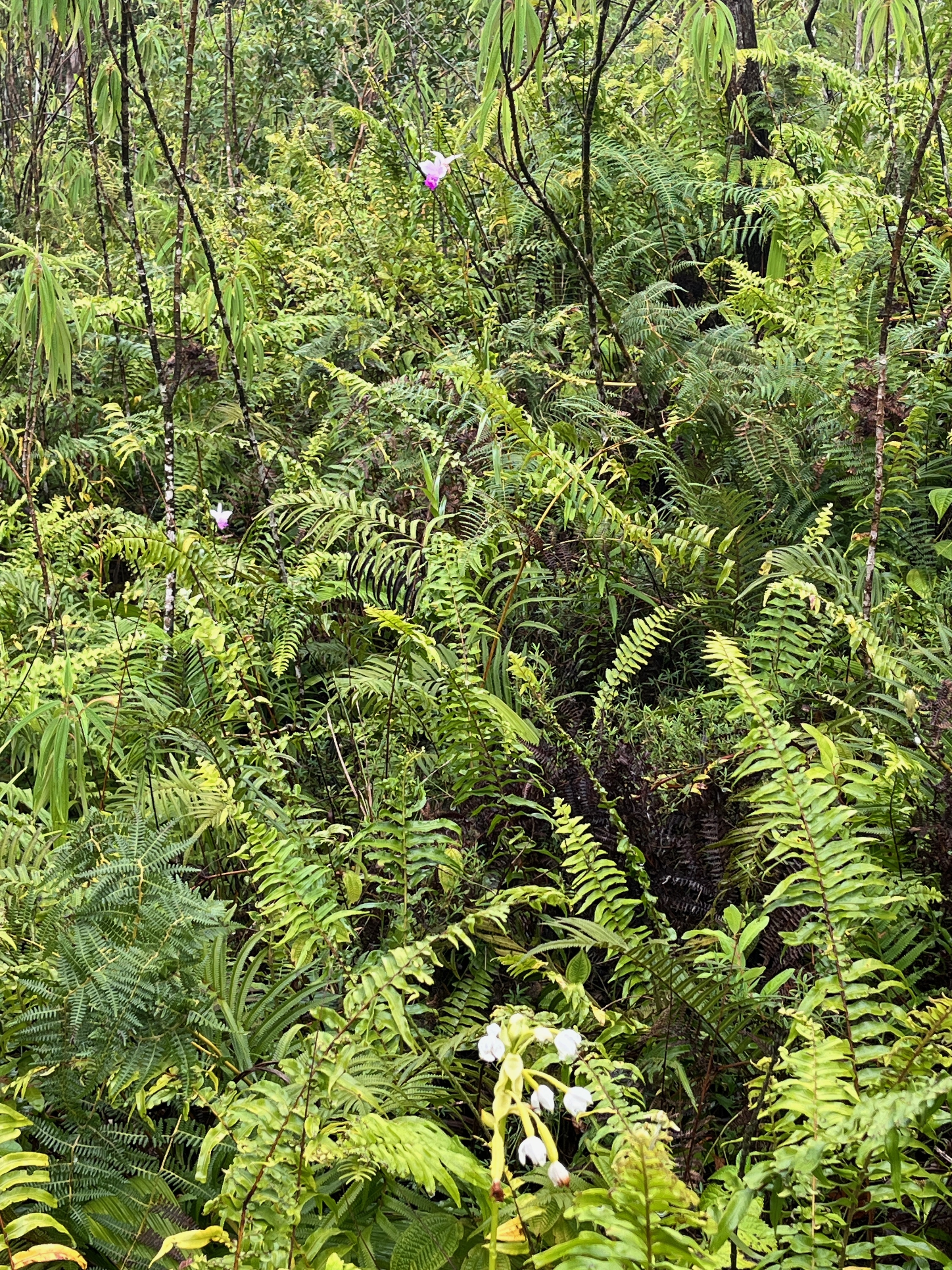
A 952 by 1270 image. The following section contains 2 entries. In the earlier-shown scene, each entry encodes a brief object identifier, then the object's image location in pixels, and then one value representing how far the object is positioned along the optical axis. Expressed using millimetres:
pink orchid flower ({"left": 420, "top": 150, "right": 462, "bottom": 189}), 4242
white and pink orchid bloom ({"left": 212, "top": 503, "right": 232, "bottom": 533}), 3551
